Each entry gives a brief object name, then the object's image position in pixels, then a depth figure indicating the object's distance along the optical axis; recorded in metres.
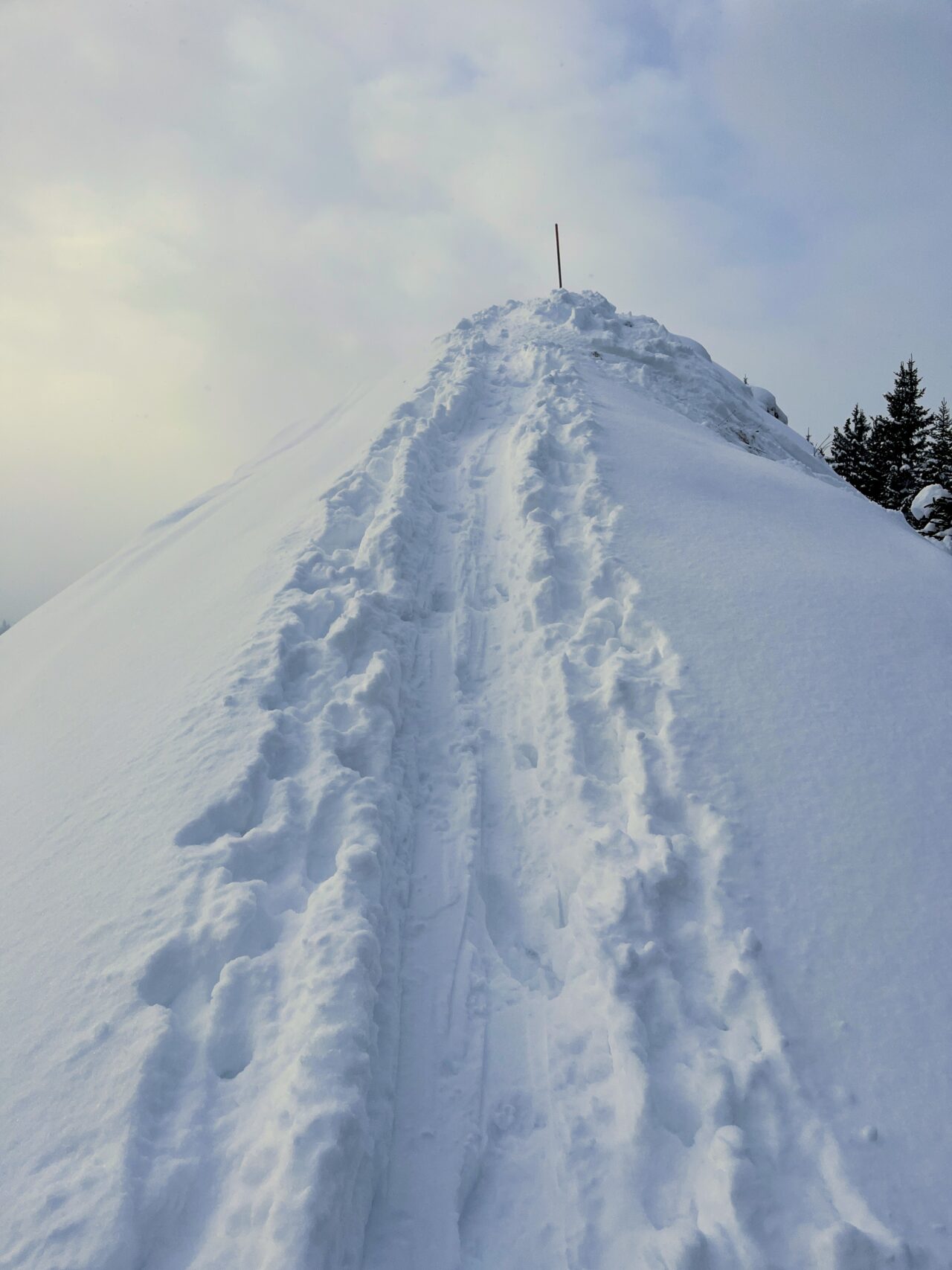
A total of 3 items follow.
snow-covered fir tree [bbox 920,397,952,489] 19.66
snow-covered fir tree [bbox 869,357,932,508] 25.33
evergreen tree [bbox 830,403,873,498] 26.98
